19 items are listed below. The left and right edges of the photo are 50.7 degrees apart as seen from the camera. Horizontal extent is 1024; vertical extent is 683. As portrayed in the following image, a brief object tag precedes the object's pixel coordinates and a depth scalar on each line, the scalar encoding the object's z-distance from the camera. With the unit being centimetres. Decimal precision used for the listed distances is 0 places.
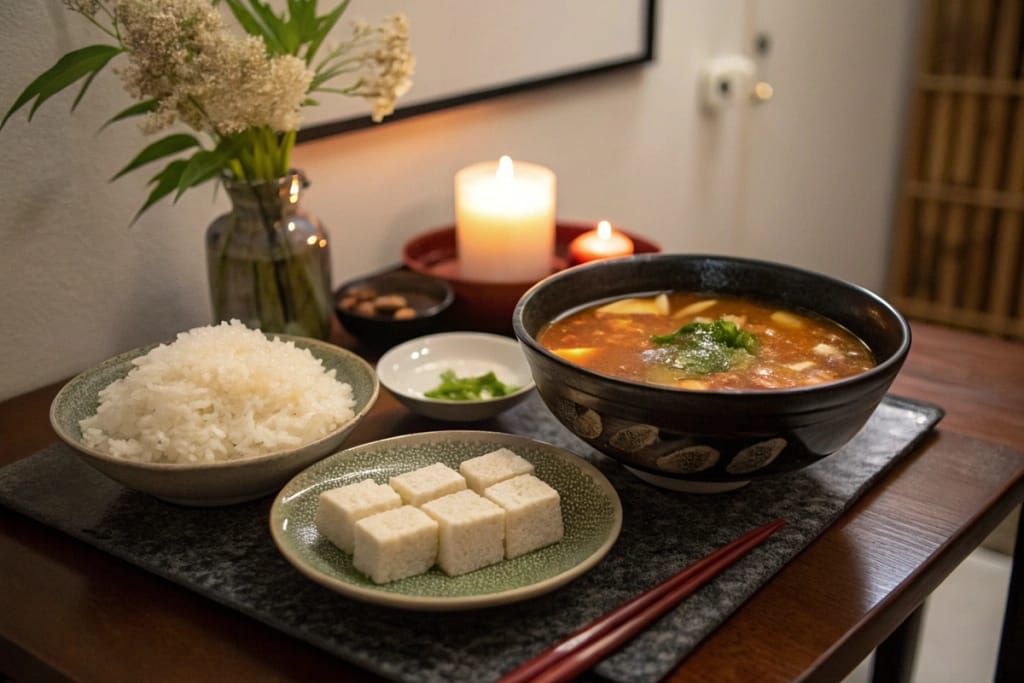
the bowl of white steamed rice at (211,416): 90
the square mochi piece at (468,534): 82
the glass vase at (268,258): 116
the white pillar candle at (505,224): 137
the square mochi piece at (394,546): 80
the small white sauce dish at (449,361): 120
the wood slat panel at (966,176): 266
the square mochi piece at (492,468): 89
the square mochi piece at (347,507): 83
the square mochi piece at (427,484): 87
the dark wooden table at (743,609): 78
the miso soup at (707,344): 98
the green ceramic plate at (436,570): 78
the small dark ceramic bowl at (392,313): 127
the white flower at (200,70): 98
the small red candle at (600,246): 138
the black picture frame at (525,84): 140
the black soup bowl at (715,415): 85
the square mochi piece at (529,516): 84
